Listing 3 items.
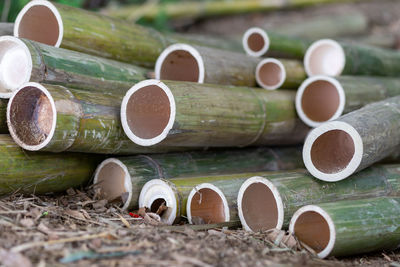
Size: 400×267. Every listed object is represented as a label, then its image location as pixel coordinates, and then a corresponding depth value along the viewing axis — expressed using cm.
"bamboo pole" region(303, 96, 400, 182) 533
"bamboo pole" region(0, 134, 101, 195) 539
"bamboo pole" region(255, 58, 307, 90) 715
